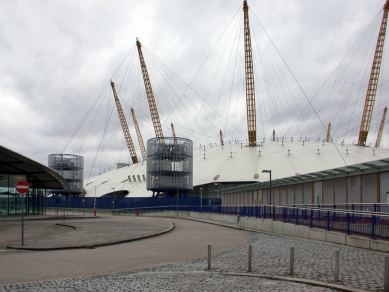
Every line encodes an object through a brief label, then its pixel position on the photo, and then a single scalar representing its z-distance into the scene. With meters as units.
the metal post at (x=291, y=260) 11.09
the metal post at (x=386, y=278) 8.57
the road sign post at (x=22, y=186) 19.89
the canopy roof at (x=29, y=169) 37.62
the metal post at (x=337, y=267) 10.12
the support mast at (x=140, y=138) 148.62
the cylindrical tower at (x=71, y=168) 105.81
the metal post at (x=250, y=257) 11.96
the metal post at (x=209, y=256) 12.47
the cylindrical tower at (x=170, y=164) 79.06
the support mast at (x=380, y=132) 162.62
